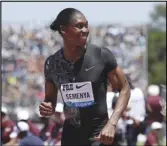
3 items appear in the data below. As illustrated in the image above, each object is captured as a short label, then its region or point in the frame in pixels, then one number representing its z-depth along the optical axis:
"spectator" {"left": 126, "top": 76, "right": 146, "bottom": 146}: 13.17
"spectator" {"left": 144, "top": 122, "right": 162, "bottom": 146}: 13.01
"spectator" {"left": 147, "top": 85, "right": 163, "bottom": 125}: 13.48
